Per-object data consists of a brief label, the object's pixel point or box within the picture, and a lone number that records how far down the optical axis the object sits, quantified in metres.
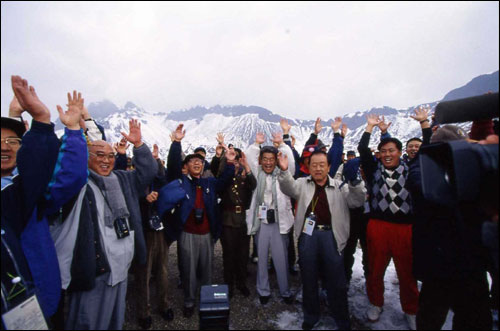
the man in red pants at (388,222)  3.43
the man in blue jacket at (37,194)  1.81
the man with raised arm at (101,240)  2.28
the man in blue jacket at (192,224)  3.84
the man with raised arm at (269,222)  4.22
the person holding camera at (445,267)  2.32
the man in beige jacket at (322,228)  3.35
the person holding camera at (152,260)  3.55
